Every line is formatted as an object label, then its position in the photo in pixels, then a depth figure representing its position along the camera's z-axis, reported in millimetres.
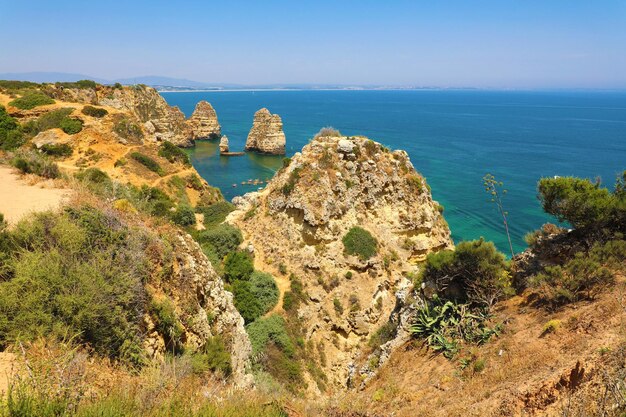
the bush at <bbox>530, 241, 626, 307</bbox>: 10648
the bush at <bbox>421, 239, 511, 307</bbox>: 12570
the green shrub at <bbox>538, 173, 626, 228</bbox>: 12570
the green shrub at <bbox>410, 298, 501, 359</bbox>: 11172
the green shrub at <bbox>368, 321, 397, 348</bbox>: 15516
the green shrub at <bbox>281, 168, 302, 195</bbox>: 23500
